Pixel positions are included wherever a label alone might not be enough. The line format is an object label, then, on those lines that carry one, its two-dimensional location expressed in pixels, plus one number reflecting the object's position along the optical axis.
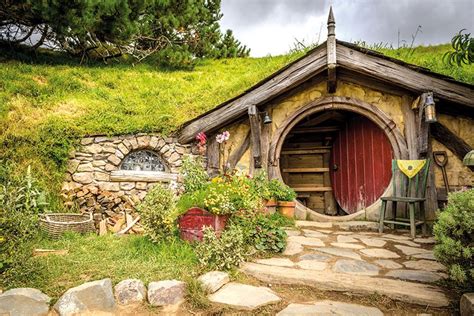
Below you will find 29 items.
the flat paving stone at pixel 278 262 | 3.10
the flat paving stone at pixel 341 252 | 3.37
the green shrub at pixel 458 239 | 2.24
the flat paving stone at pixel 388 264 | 3.03
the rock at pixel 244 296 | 2.41
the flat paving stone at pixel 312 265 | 2.99
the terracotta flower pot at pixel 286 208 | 5.07
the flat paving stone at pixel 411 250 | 3.50
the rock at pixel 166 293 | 2.58
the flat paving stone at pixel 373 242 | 3.89
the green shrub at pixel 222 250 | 2.98
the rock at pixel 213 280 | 2.64
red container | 3.40
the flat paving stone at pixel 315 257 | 3.27
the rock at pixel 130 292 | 2.62
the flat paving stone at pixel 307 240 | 3.85
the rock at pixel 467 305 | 2.05
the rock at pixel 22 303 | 2.44
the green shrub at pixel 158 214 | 3.49
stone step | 2.38
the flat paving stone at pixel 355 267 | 2.89
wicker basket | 4.33
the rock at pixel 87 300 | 2.51
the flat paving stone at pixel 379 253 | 3.38
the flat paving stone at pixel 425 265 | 2.99
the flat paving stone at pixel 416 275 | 2.71
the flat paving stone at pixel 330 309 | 2.26
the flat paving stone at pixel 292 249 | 3.48
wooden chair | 4.30
